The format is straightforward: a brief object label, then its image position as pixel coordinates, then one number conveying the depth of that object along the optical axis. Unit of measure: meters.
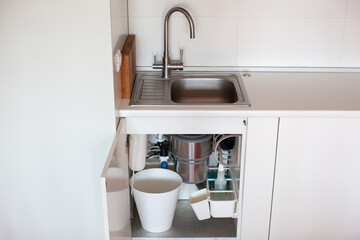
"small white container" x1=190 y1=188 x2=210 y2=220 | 2.30
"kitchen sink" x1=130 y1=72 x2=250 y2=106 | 2.25
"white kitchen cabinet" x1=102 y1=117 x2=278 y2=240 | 1.96
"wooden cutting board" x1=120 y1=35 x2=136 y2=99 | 1.97
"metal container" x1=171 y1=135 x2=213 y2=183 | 2.30
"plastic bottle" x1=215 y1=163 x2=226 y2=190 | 2.42
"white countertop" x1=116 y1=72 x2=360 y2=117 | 1.94
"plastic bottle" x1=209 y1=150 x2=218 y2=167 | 2.59
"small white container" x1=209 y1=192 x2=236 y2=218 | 2.26
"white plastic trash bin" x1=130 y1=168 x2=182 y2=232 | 2.19
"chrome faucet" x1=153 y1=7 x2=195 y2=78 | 2.20
